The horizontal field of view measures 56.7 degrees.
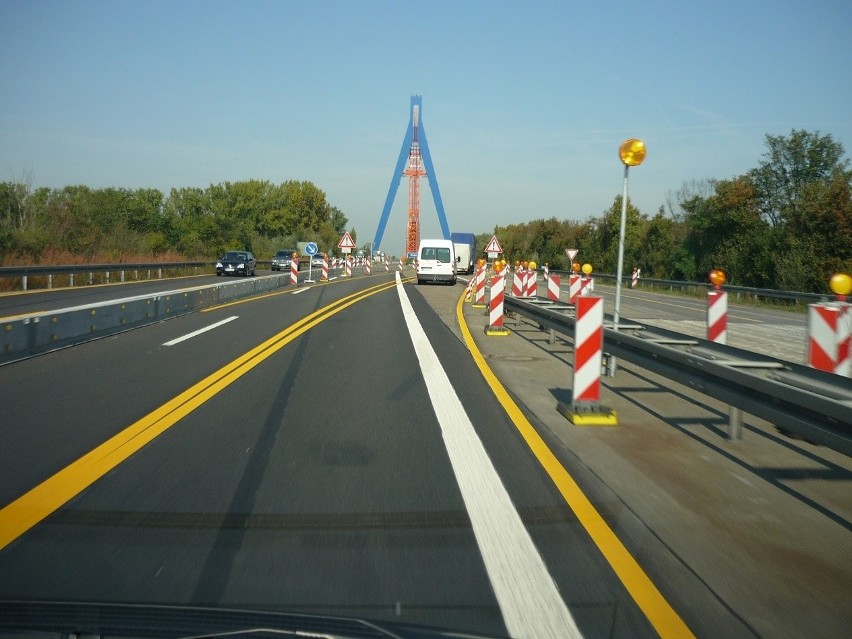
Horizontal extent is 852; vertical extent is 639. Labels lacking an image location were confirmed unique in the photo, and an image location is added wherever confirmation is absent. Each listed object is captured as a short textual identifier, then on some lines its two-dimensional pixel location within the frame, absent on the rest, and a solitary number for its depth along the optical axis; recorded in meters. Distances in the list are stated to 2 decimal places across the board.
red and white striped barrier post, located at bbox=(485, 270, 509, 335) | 16.72
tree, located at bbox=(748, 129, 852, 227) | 48.22
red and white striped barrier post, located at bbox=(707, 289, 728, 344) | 12.66
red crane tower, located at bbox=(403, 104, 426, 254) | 105.69
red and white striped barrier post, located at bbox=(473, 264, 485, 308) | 26.63
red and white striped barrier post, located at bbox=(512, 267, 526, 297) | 21.34
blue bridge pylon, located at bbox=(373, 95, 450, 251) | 99.31
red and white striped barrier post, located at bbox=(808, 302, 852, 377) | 8.45
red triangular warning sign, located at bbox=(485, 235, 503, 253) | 36.71
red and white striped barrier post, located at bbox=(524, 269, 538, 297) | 21.16
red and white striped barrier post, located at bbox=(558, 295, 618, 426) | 8.10
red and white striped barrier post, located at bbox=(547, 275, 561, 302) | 20.06
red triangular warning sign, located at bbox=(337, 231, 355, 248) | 47.41
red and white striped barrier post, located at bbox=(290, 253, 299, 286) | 37.71
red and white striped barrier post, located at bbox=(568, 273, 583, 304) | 19.40
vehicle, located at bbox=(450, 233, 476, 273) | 62.38
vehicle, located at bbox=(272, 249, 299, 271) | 64.69
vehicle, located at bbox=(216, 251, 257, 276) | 49.28
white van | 42.16
